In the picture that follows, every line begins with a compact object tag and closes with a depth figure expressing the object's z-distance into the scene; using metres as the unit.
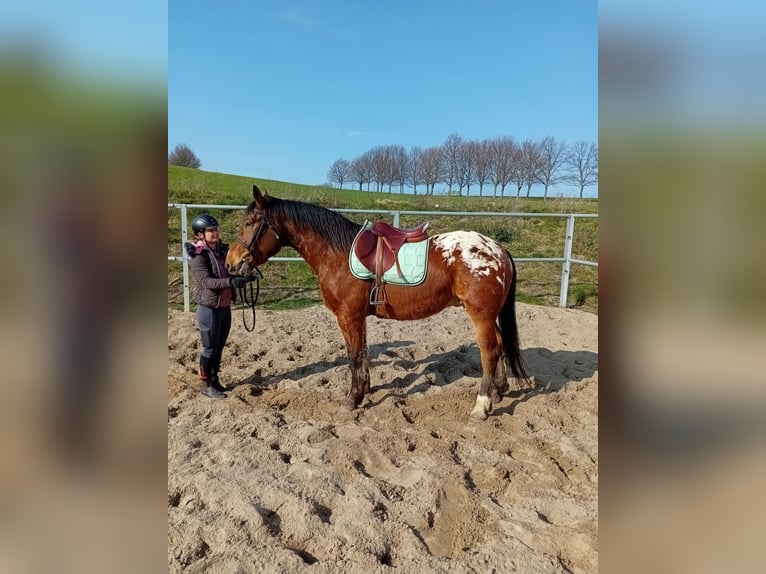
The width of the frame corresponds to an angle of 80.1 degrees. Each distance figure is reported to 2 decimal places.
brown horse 3.39
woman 3.56
